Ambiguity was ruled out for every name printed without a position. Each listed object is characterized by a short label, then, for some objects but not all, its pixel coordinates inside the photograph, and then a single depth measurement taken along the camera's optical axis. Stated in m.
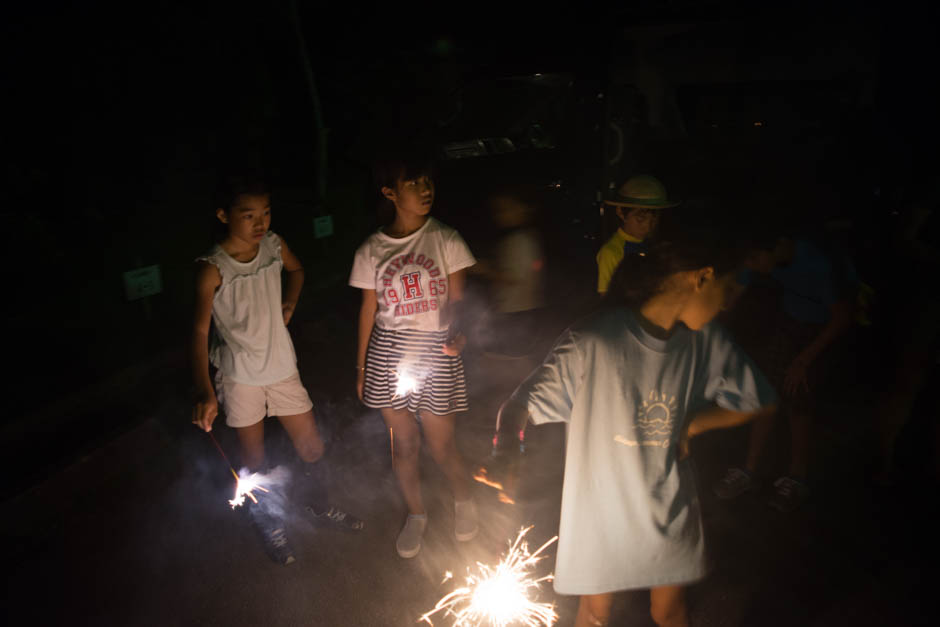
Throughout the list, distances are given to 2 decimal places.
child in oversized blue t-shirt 1.92
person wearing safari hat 3.40
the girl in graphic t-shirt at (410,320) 2.85
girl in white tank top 2.77
